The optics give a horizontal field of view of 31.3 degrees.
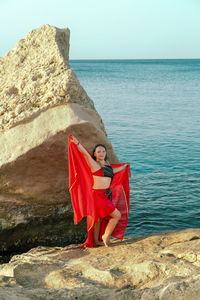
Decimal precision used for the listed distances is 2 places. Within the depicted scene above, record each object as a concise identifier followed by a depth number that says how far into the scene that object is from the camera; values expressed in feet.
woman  15.25
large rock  16.11
